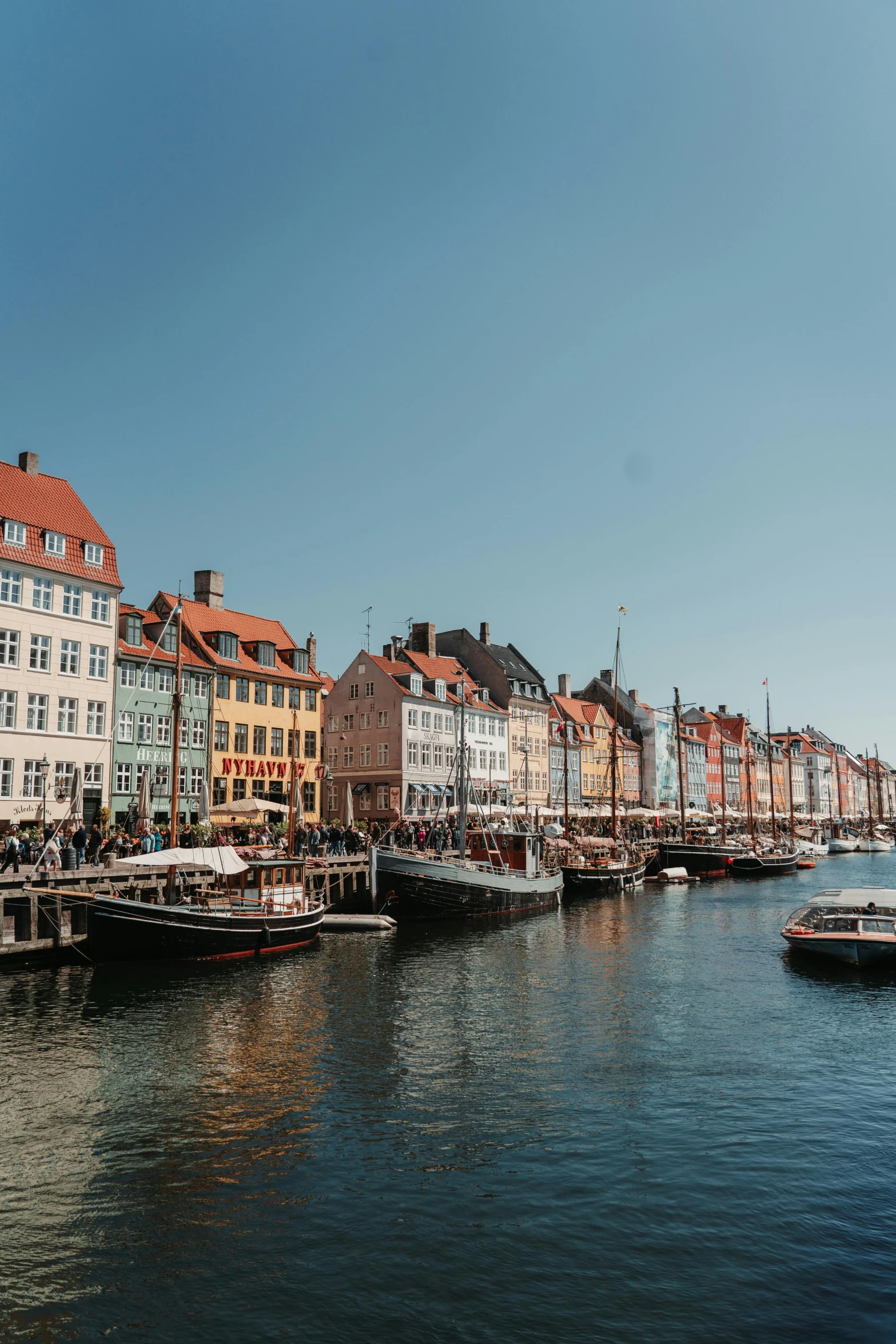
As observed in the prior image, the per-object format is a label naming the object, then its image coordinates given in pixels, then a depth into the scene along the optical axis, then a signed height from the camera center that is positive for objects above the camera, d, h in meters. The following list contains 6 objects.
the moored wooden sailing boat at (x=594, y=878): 68.69 -3.66
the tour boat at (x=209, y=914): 34.06 -3.22
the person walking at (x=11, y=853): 36.58 -0.99
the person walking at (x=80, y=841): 39.06 -0.62
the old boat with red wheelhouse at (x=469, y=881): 49.81 -2.91
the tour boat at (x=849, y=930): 35.56 -3.84
